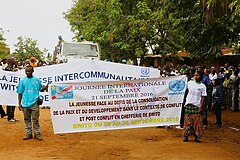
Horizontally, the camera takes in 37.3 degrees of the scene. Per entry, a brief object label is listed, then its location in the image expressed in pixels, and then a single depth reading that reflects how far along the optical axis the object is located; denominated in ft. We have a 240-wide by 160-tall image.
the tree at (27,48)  205.84
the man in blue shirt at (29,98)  25.84
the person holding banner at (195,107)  25.77
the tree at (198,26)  32.59
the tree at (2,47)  155.43
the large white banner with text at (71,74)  28.53
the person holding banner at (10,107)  34.22
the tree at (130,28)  67.72
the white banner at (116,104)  25.63
